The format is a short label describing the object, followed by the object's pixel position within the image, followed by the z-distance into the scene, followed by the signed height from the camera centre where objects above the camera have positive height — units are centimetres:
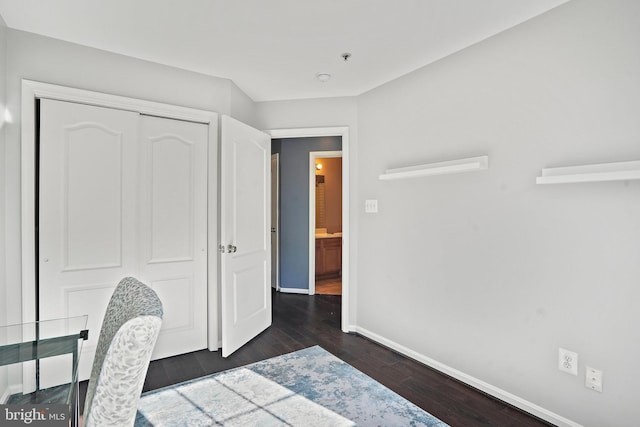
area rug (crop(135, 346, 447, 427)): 203 -123
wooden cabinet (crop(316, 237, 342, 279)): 586 -79
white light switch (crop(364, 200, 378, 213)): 330 +6
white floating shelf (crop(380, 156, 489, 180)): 233 +33
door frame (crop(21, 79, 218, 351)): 226 +59
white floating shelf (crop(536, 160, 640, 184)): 163 +20
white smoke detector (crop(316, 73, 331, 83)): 296 +119
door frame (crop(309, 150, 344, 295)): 512 -9
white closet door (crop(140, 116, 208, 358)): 277 -11
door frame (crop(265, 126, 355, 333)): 353 -2
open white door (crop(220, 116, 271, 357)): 290 -20
